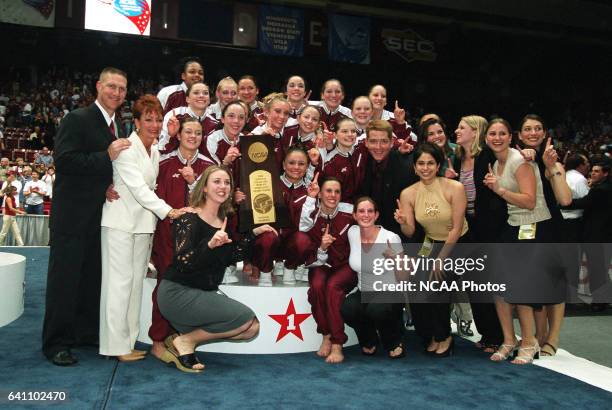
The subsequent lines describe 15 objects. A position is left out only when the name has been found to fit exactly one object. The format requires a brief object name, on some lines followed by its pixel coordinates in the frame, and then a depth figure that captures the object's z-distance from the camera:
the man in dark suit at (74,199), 3.66
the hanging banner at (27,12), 16.03
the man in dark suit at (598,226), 6.08
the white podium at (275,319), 4.17
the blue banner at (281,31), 17.81
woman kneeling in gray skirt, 3.62
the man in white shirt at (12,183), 11.52
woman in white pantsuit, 3.76
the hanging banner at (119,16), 16.38
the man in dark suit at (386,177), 4.52
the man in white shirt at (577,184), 6.45
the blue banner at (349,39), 18.42
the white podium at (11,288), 4.55
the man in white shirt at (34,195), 11.79
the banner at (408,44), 19.42
